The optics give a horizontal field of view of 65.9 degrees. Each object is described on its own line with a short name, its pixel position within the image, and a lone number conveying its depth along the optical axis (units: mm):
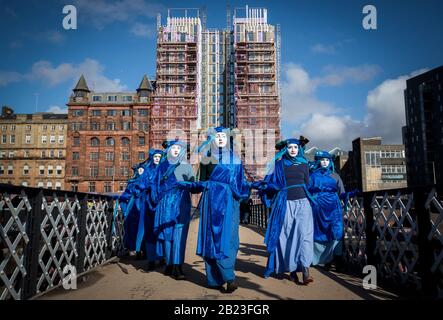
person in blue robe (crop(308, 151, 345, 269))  6172
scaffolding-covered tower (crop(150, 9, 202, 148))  52688
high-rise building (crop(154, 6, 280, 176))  51938
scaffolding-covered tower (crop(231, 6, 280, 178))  51531
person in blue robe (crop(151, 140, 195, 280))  5579
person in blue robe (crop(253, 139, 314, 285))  5227
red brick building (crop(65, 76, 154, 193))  55656
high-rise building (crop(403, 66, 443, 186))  59406
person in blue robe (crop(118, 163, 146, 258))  7523
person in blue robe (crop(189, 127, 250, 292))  4566
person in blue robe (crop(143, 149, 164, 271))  6382
